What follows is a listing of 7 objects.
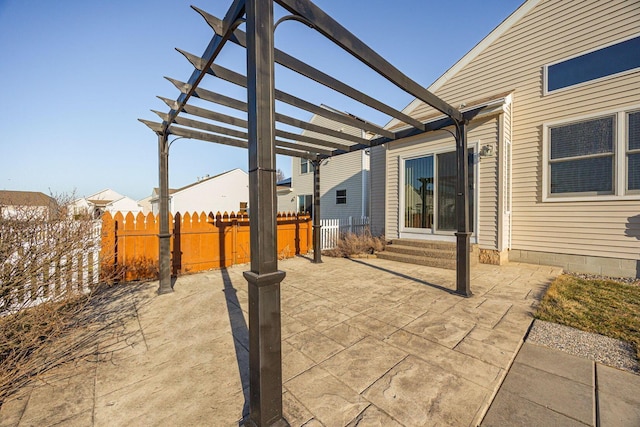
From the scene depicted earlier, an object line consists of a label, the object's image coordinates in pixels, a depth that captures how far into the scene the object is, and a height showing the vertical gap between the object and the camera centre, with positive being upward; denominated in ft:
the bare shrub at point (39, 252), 6.45 -1.25
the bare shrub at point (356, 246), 24.36 -3.57
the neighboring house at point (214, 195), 59.31 +3.97
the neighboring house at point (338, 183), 40.86 +4.81
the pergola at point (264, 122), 5.00 +2.94
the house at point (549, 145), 16.11 +4.84
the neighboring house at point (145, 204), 89.30 +2.35
